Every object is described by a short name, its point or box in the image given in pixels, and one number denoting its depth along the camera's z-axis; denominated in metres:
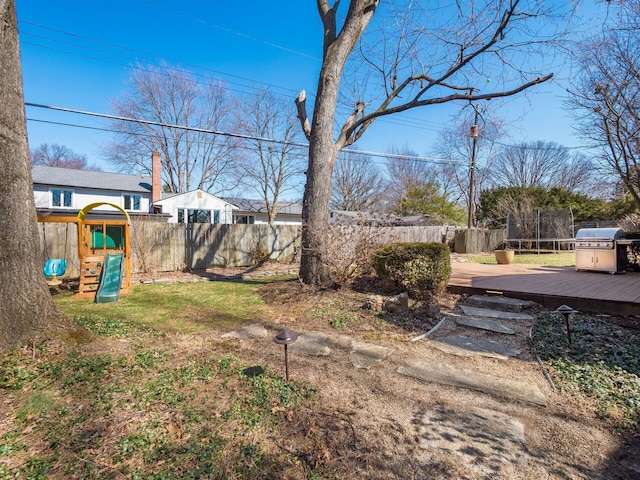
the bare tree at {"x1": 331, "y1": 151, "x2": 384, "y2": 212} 28.72
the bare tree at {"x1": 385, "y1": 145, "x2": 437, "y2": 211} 29.58
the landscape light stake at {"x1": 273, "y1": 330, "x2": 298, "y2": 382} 2.46
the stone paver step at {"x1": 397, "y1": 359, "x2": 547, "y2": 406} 2.47
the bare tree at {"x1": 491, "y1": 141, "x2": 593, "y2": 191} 26.51
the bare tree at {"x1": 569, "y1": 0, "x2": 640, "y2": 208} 7.50
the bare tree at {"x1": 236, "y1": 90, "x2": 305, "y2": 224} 21.06
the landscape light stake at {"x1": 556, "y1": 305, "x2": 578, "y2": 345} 3.20
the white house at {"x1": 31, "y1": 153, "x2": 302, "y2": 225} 18.83
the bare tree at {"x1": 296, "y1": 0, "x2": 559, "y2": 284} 5.84
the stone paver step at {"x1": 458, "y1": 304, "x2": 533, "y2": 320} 4.38
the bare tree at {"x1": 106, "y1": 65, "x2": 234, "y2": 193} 21.14
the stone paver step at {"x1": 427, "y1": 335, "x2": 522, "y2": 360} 3.27
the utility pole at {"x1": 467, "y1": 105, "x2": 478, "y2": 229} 16.37
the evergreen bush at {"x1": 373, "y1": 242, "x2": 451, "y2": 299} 5.23
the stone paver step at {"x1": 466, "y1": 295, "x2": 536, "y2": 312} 4.82
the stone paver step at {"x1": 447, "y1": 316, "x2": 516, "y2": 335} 3.90
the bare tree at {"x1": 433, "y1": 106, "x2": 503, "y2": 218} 7.21
